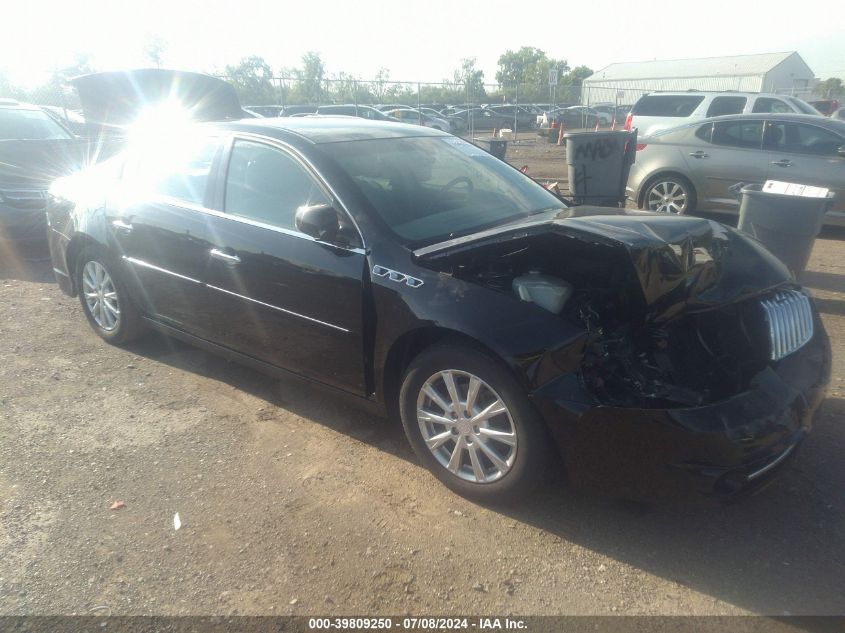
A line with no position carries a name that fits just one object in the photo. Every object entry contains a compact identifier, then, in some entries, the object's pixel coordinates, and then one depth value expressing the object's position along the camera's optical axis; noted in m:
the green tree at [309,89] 21.42
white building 49.44
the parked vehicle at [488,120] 32.75
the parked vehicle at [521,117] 32.62
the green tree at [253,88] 24.73
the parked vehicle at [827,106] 25.90
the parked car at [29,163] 7.81
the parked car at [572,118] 29.16
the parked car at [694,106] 12.61
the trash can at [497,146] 8.66
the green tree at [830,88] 46.48
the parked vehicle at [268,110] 21.92
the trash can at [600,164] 6.47
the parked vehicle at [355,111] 21.80
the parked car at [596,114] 29.56
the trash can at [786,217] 5.09
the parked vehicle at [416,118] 25.23
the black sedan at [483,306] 2.57
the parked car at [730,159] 7.94
